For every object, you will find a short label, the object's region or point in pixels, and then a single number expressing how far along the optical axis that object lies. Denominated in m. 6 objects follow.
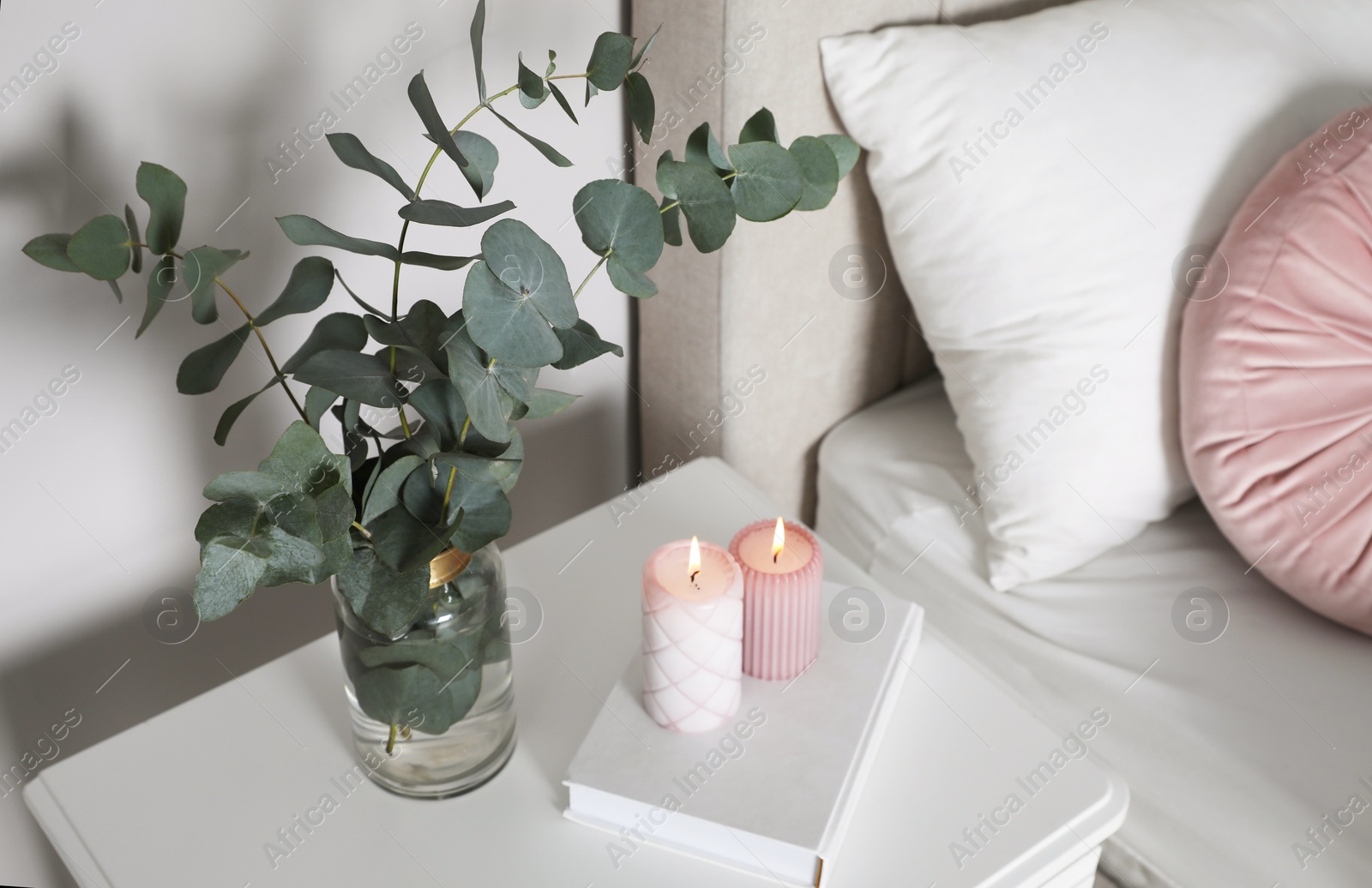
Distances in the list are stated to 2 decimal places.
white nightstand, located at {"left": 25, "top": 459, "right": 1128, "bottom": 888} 0.61
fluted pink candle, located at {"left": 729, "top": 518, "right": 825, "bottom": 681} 0.67
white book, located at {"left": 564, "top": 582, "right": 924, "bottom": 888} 0.60
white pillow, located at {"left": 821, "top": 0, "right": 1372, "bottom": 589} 0.87
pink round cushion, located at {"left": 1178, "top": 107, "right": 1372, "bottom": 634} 0.80
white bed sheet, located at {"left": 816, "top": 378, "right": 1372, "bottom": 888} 0.73
